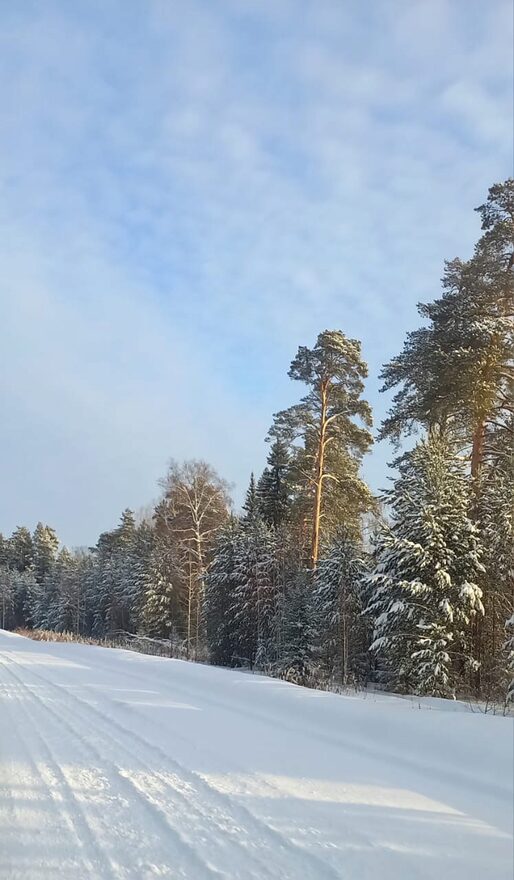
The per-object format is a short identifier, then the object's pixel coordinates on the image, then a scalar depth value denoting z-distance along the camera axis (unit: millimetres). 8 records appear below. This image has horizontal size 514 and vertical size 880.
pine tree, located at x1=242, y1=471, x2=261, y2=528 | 32475
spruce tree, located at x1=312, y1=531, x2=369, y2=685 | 21797
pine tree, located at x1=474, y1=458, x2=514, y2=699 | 16281
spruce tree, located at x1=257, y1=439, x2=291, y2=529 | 36469
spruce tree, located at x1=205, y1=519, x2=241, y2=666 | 29266
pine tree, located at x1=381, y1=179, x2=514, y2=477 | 17328
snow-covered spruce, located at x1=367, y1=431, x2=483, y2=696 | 15305
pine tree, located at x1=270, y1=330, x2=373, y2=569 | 26078
